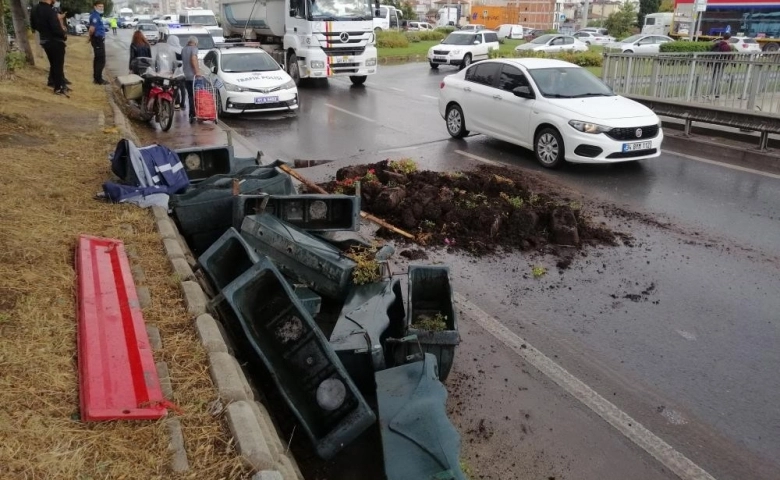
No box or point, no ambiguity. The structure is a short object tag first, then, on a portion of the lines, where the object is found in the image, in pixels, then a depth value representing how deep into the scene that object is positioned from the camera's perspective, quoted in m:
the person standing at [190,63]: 14.91
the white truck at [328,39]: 20.88
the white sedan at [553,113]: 10.46
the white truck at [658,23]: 54.72
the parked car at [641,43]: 38.47
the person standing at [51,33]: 14.31
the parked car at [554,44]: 37.19
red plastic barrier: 3.47
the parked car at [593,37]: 53.22
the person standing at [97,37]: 17.67
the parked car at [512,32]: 63.00
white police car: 15.37
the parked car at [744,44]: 36.28
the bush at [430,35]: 49.41
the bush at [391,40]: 41.44
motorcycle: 13.22
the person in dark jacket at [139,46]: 16.89
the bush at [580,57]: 32.67
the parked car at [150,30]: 44.92
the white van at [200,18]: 34.50
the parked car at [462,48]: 30.39
